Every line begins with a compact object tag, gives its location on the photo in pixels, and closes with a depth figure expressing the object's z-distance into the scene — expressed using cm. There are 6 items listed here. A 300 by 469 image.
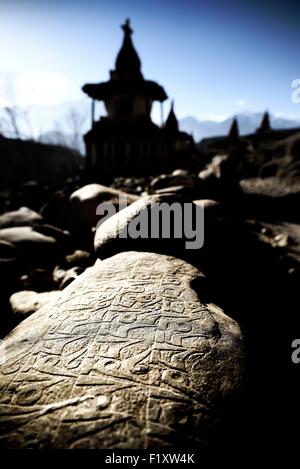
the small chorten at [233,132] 2262
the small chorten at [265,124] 2295
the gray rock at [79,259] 402
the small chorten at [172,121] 1753
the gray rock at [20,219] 542
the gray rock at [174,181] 567
